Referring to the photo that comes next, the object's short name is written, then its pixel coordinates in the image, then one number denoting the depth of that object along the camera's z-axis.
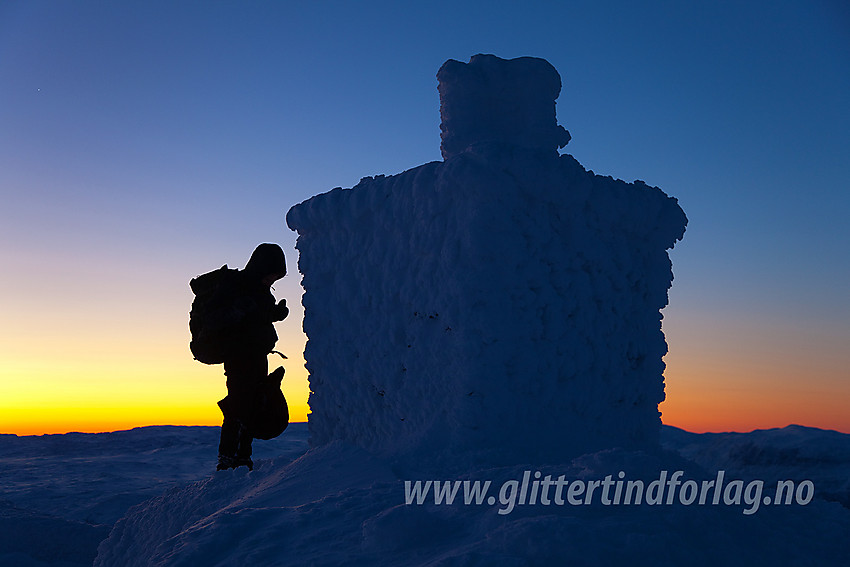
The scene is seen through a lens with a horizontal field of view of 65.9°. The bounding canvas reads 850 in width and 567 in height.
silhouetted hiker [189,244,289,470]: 6.45
